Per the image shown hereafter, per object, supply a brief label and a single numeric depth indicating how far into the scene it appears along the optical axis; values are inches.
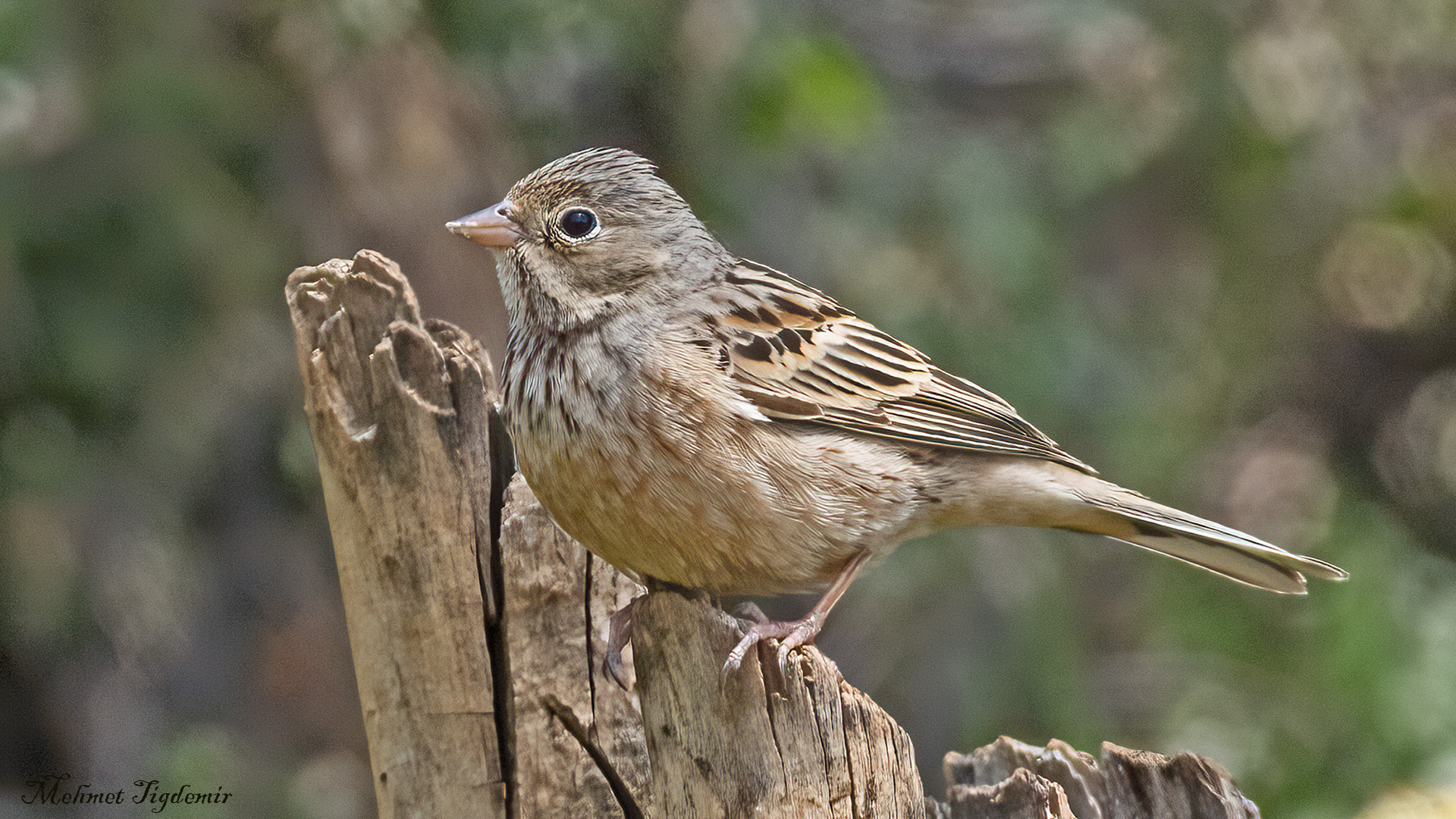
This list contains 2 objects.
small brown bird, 247.0
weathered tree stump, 263.4
